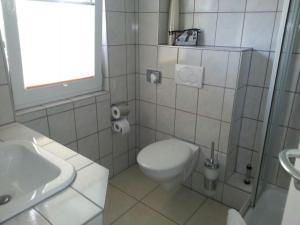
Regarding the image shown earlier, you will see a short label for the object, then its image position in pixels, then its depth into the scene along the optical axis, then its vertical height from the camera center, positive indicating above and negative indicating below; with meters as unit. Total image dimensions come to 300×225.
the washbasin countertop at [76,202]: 0.73 -0.51
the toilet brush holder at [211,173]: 1.85 -0.95
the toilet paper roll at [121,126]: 2.06 -0.71
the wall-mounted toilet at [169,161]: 1.65 -0.80
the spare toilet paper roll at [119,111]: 2.04 -0.58
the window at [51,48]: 1.44 -0.08
